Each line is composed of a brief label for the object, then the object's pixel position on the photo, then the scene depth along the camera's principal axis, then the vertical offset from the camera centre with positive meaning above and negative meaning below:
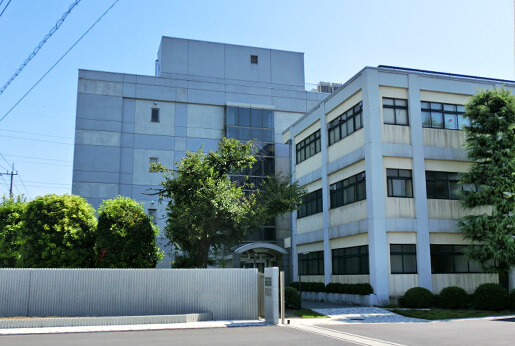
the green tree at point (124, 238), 23.98 +1.68
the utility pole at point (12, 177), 58.81 +10.76
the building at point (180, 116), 46.16 +14.34
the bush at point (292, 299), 24.47 -1.05
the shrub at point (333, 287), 30.31 -0.66
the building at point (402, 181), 27.27 +4.99
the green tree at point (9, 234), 31.33 +2.42
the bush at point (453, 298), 25.20 -1.04
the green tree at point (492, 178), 25.61 +4.77
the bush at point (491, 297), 24.05 -0.96
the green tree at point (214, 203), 24.45 +3.48
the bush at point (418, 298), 25.36 -1.05
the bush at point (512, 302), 24.27 -1.18
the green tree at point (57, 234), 24.48 +1.90
